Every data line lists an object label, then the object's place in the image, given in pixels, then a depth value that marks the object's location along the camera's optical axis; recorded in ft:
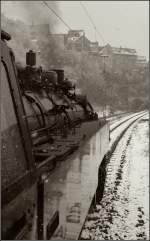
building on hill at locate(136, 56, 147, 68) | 340.76
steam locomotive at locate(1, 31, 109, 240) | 8.45
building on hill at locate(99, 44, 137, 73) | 272.74
